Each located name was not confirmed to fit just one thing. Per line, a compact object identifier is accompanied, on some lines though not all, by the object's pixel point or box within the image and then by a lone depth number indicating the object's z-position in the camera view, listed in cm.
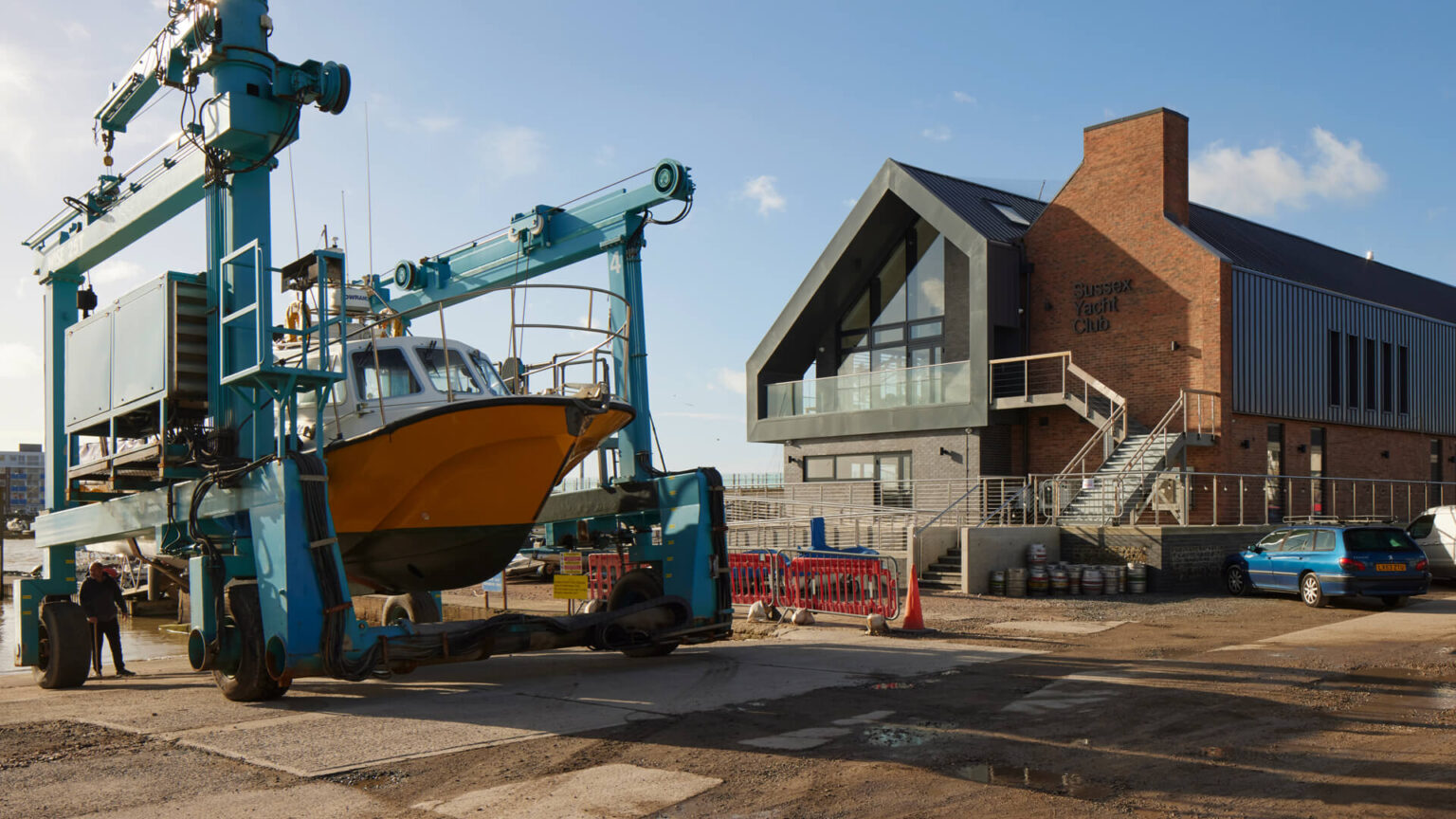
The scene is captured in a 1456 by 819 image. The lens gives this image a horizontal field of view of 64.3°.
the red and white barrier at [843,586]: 1775
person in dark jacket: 1453
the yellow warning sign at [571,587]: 1505
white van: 2369
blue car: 1912
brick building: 2641
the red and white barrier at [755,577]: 1964
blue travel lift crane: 1032
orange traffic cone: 1647
